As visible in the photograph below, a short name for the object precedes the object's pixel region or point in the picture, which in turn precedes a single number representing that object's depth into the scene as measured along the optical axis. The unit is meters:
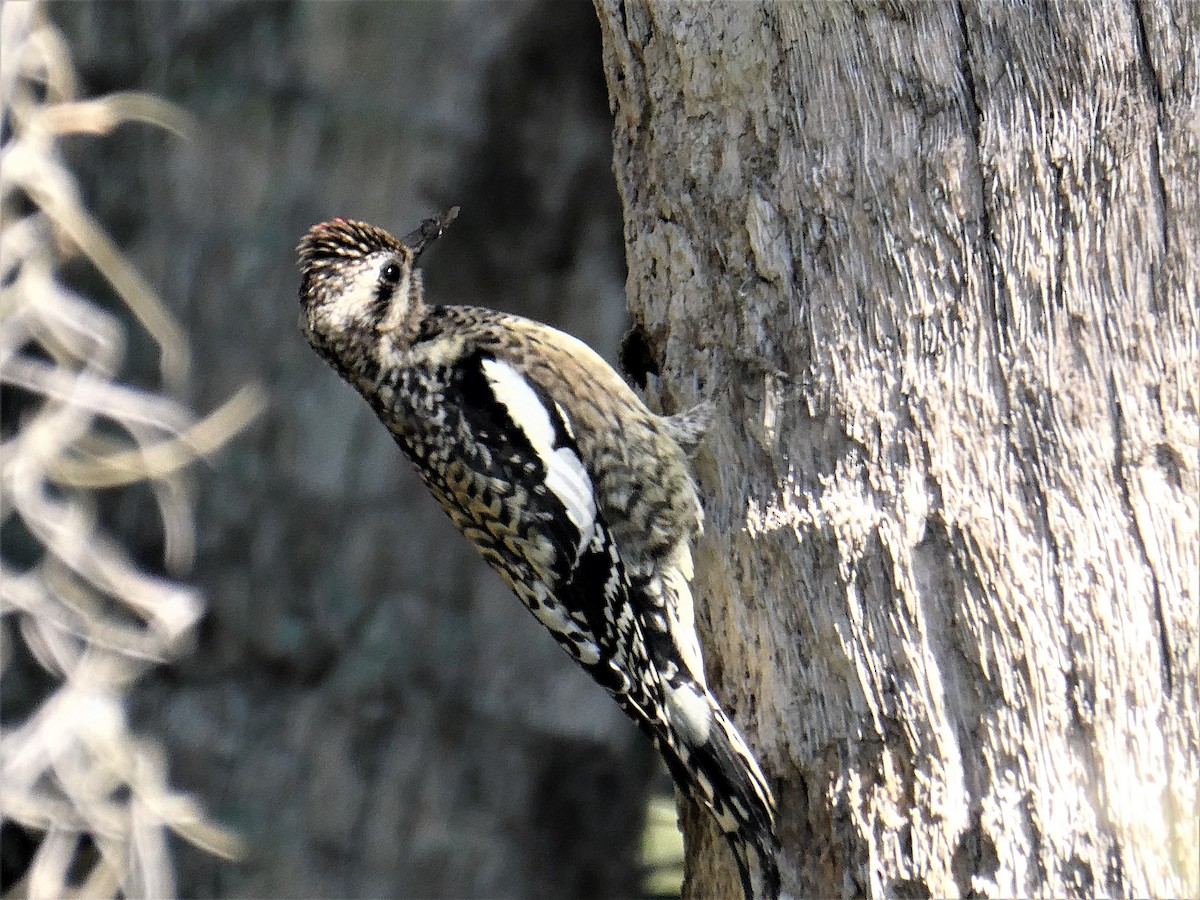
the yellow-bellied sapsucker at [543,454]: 5.67
